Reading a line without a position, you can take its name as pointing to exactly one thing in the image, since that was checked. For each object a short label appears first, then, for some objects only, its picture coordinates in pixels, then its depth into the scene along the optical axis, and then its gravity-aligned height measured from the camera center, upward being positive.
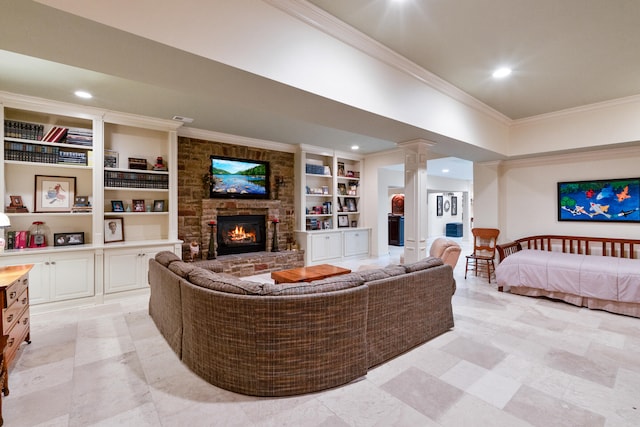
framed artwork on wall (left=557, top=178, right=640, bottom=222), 4.29 +0.19
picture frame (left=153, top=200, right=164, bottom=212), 4.62 +0.10
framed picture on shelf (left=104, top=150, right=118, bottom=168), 4.23 +0.80
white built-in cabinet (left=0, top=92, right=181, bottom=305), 3.57 +0.33
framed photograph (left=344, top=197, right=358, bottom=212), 7.51 +0.22
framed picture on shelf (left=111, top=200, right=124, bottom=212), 4.30 +0.10
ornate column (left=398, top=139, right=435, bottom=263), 3.89 +0.20
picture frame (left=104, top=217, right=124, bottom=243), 4.20 -0.26
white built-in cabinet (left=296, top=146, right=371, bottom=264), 6.33 +0.15
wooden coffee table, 3.59 -0.82
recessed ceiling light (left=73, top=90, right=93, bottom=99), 3.34 +1.41
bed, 3.46 -0.78
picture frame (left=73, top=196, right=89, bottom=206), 4.01 +0.16
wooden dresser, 2.07 -0.76
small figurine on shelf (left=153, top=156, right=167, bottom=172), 4.56 +0.75
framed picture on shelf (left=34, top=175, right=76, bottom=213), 3.82 +0.26
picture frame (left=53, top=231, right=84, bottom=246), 3.89 -0.36
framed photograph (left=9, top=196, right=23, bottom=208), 3.62 +0.13
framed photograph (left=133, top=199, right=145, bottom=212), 4.49 +0.10
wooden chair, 5.33 -0.66
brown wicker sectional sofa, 1.94 -0.85
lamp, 2.45 -0.08
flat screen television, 5.40 +0.68
